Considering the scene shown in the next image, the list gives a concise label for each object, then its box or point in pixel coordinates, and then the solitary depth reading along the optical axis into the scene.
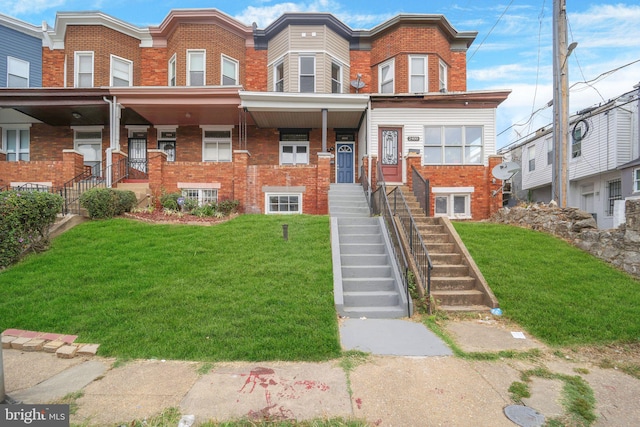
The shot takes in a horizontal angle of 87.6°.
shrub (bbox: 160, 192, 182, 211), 11.64
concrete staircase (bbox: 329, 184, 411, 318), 5.96
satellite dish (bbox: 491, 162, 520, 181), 12.52
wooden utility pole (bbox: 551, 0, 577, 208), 10.23
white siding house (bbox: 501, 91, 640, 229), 16.06
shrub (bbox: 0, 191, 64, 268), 7.19
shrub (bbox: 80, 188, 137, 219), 9.85
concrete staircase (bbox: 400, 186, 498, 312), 6.25
